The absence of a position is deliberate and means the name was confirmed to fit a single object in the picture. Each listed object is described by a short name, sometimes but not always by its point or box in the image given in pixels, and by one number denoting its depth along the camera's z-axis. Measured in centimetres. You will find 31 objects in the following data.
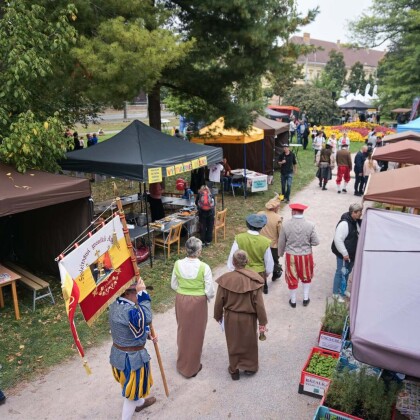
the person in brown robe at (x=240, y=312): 428
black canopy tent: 775
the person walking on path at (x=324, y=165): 1359
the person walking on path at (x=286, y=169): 1180
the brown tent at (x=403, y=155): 859
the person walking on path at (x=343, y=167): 1316
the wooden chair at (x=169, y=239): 812
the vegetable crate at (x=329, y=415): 344
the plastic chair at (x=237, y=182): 1357
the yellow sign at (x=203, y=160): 909
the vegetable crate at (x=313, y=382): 424
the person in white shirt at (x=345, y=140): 1664
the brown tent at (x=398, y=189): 541
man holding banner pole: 358
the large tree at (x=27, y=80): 613
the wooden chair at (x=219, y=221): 913
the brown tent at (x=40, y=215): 579
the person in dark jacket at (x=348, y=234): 591
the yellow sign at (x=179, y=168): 826
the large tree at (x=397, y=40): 3023
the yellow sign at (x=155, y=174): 761
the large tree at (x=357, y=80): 5950
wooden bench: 632
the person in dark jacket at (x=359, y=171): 1240
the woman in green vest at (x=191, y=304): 442
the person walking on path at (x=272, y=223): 656
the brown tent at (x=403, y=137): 1219
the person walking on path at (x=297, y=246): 588
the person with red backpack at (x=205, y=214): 861
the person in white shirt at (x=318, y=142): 1877
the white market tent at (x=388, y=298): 227
